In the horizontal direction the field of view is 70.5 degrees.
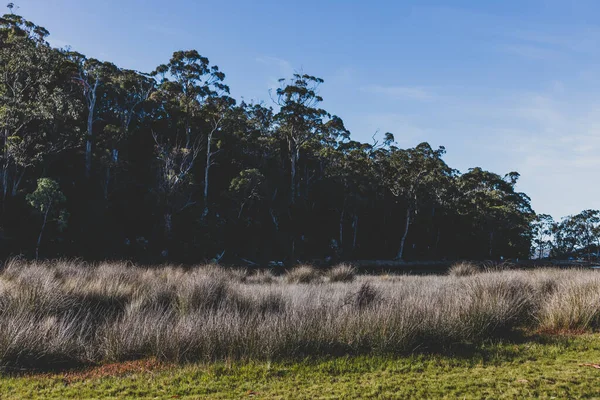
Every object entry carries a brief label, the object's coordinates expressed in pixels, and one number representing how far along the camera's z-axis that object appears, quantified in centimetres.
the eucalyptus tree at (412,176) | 4847
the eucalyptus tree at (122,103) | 3266
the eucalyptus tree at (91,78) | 3356
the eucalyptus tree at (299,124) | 4256
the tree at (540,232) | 7975
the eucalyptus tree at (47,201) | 2328
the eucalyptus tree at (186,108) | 3678
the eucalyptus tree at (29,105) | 2483
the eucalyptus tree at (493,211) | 5519
